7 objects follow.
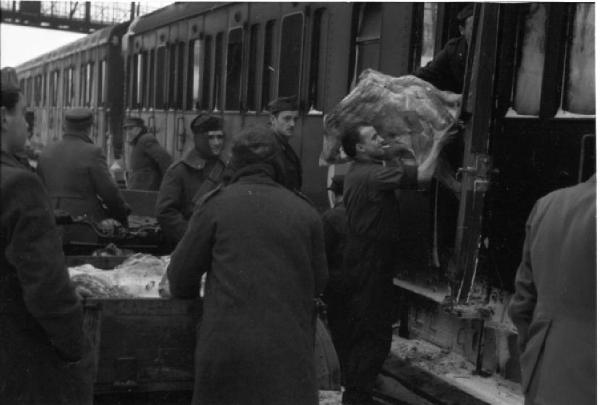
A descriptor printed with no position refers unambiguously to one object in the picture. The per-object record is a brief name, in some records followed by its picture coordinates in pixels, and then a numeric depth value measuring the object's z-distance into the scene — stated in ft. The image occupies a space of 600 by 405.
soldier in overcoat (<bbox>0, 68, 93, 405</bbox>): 9.74
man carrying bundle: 18.70
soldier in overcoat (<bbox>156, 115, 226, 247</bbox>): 19.97
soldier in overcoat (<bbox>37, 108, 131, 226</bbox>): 21.95
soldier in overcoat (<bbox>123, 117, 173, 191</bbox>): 32.09
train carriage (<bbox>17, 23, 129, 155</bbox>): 56.29
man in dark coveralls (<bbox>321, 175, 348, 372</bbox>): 18.93
